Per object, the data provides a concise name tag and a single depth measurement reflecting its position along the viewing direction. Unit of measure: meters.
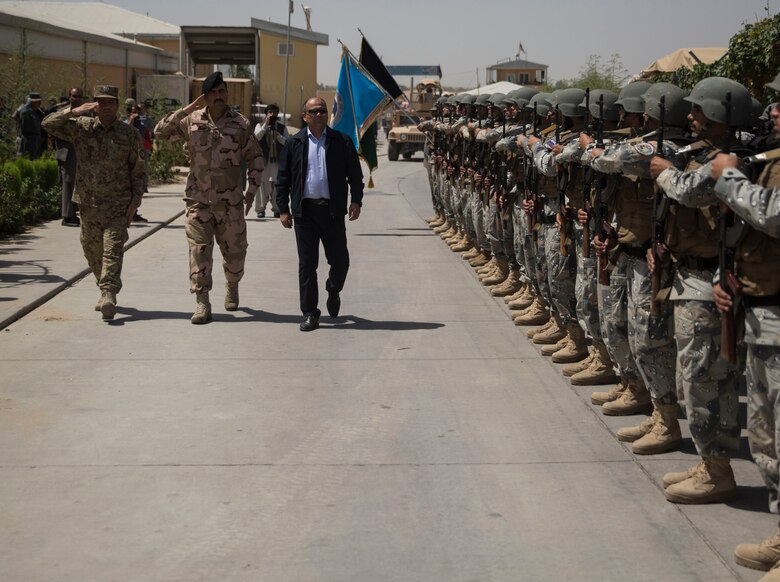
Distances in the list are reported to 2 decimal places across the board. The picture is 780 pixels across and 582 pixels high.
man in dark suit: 9.98
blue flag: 15.73
